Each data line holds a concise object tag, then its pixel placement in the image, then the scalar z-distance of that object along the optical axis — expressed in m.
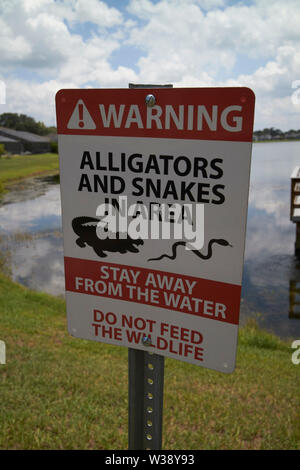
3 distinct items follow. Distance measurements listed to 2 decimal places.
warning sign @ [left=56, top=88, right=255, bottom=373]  1.35
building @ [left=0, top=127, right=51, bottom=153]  73.56
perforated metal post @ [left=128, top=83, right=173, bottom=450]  1.56
